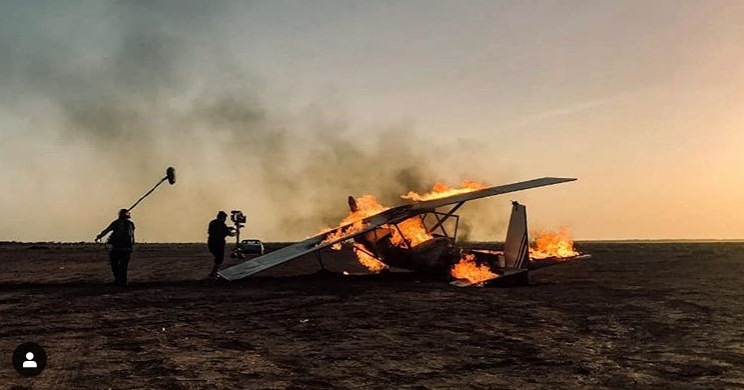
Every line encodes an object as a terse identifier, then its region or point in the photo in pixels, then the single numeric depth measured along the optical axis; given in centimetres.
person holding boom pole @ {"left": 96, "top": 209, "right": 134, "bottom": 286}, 1903
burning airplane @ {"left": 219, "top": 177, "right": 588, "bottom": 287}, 1952
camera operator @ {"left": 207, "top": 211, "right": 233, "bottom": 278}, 2153
